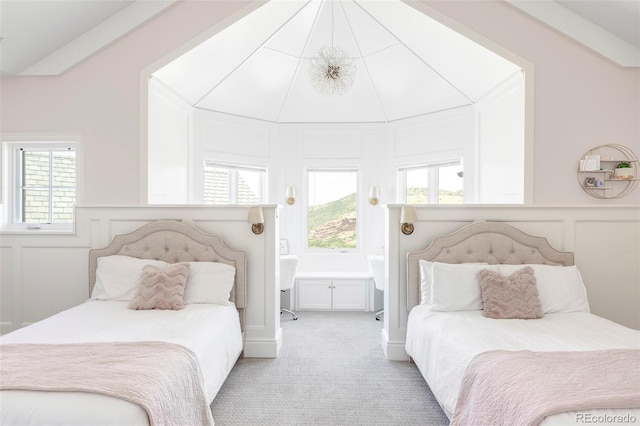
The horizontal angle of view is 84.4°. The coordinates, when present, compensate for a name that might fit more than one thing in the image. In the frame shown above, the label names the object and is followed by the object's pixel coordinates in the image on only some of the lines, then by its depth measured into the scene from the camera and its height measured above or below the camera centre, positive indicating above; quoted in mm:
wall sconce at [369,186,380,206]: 4887 +273
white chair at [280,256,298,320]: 4133 -685
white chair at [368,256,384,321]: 4066 -683
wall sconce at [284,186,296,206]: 4930 +261
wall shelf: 3109 +337
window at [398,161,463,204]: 4594 +414
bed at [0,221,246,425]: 1331 -685
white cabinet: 4469 -1014
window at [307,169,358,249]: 5117 +68
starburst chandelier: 3715 +1520
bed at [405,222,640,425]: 1349 -685
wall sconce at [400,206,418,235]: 2963 -19
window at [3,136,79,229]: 3520 +254
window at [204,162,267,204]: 4734 +411
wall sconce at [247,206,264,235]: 3010 -21
